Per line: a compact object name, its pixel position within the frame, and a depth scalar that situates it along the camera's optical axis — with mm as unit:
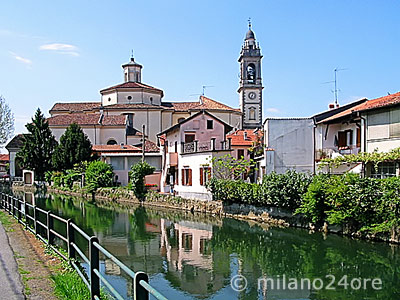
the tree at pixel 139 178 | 33500
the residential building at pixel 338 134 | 24391
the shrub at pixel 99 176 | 39938
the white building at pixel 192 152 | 29969
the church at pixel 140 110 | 55094
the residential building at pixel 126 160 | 43312
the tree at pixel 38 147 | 51875
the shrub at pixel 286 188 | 20922
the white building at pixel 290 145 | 28000
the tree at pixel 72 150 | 48000
